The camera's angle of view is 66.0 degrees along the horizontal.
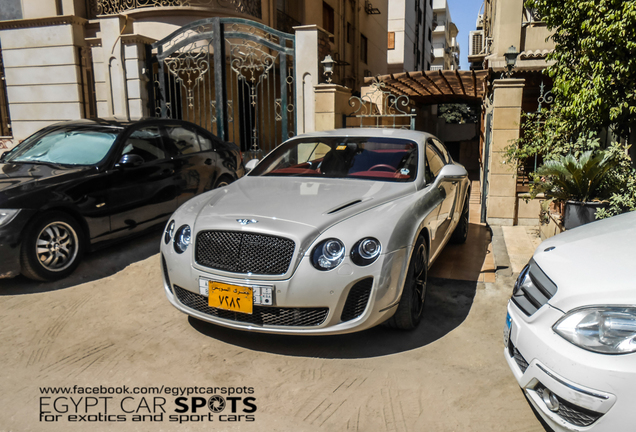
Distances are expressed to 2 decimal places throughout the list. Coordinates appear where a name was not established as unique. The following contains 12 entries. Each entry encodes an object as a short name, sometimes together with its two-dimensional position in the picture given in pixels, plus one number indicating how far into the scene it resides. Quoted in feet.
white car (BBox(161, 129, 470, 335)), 10.29
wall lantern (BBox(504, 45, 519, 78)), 23.03
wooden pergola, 37.22
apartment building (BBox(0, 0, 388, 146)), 31.17
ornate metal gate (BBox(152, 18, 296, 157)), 29.14
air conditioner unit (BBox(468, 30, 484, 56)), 76.35
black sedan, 15.03
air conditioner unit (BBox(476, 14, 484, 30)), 77.40
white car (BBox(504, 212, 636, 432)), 6.68
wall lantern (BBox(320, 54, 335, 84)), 26.48
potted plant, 17.71
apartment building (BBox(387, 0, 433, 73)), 95.86
